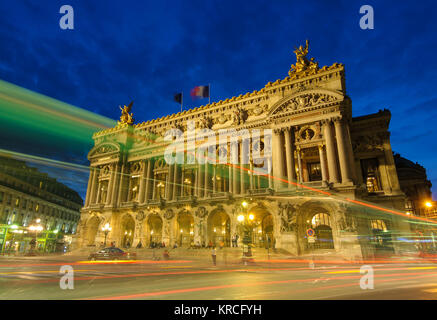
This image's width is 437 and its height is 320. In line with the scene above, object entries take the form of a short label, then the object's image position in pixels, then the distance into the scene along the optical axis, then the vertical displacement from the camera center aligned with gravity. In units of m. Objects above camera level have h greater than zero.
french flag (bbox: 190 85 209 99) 40.78 +22.54
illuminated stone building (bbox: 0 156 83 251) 53.83 +8.43
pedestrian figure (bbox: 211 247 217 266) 21.24 -1.37
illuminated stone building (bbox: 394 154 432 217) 44.72 +9.15
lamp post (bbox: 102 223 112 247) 40.25 +1.38
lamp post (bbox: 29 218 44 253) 44.71 +1.58
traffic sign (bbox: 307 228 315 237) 17.94 +0.41
